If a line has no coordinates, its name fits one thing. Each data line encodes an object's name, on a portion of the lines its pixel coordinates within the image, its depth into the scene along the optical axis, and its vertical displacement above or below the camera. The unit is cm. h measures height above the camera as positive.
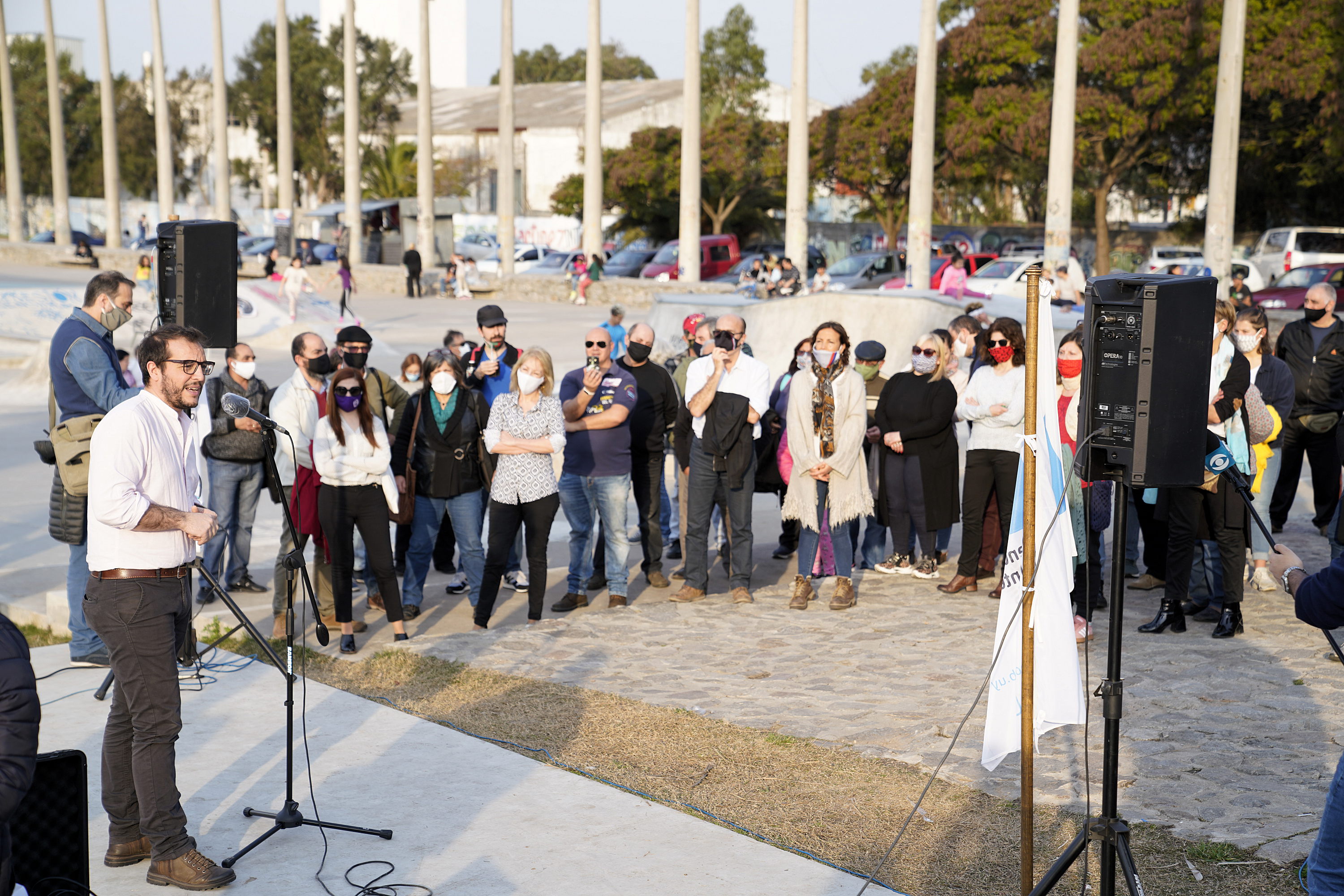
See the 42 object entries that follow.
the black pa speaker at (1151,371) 433 -34
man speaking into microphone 461 -108
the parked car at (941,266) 2897 +4
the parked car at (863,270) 3319 -9
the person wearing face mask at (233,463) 855 -131
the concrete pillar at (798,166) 3272 +258
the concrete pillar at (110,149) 5544 +503
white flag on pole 471 -129
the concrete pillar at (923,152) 3009 +268
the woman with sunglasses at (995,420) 861 -101
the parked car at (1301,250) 3256 +44
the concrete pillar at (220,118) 4981 +561
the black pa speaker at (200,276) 684 -5
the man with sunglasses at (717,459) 895 -131
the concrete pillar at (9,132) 5847 +595
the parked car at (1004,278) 2517 -22
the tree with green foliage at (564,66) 10188 +1562
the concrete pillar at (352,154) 4509 +384
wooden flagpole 444 -114
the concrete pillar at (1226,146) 2514 +239
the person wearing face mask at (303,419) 812 -95
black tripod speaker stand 420 -169
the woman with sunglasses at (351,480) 780 -126
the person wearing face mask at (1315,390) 1067 -100
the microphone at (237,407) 480 -52
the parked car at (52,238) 5819 +133
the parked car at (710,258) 3859 +27
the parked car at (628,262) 4175 +14
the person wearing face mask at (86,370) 698 -55
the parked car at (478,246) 4919 +77
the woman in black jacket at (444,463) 866 -130
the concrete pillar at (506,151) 4000 +353
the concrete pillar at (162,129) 5069 +535
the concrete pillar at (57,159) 5750 +470
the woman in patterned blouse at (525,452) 834 -117
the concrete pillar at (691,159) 3438 +288
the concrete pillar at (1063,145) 2609 +250
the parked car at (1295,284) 2548 -34
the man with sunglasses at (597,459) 898 -131
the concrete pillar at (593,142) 3700 +357
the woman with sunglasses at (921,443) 938 -126
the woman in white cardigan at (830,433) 882 -112
